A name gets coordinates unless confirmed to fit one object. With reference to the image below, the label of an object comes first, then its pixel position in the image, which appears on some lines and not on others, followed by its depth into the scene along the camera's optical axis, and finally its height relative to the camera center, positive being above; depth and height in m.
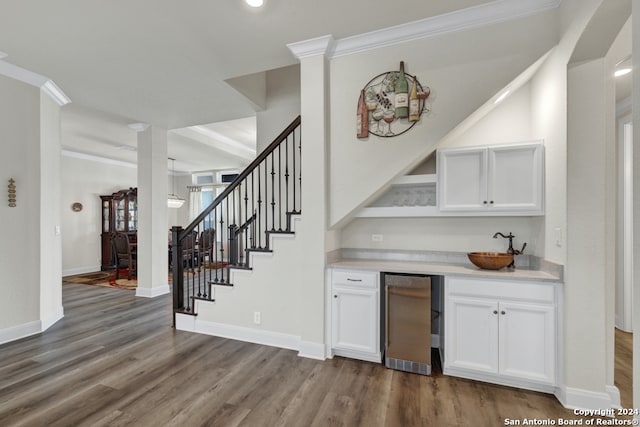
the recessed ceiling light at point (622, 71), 2.73 +1.30
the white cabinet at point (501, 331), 2.16 -0.91
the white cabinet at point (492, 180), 2.41 +0.27
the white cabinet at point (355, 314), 2.63 -0.92
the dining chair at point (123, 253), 6.46 -0.90
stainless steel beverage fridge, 2.47 -0.93
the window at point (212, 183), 9.10 +0.89
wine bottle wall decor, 2.54 +0.94
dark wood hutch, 7.50 -0.09
